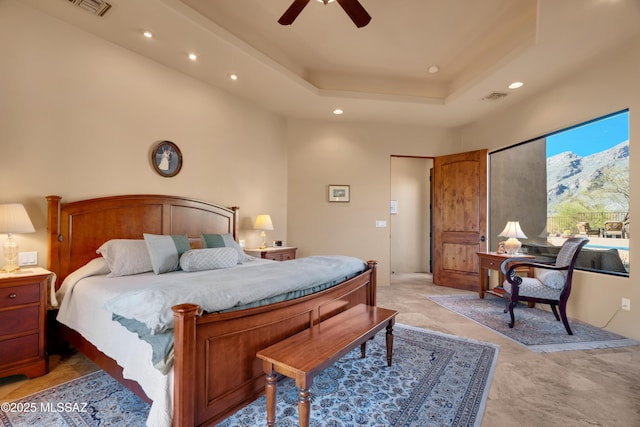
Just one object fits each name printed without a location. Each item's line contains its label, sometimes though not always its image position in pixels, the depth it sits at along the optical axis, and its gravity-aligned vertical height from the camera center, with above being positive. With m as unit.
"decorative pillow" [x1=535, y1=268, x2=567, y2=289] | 3.27 -0.65
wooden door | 5.20 +0.03
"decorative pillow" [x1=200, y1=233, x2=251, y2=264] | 3.59 -0.30
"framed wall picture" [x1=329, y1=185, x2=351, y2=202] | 5.48 +0.45
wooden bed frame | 1.42 -0.60
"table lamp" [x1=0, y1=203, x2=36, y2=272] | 2.32 -0.07
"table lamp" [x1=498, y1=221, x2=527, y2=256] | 4.34 -0.26
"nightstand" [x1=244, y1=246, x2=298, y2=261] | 4.32 -0.51
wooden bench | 1.54 -0.77
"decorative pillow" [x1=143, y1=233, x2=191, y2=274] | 2.80 -0.33
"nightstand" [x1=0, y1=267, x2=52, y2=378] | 2.17 -0.78
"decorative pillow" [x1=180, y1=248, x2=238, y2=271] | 2.89 -0.41
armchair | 3.21 -0.71
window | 3.43 +0.39
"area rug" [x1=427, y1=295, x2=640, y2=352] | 2.93 -1.20
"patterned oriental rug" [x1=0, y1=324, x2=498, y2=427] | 1.81 -1.20
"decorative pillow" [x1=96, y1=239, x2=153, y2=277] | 2.68 -0.36
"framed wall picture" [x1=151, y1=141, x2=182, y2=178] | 3.52 +0.69
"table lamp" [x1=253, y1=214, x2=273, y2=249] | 4.43 -0.08
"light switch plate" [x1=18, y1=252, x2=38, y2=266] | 2.61 -0.36
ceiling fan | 2.39 +1.68
